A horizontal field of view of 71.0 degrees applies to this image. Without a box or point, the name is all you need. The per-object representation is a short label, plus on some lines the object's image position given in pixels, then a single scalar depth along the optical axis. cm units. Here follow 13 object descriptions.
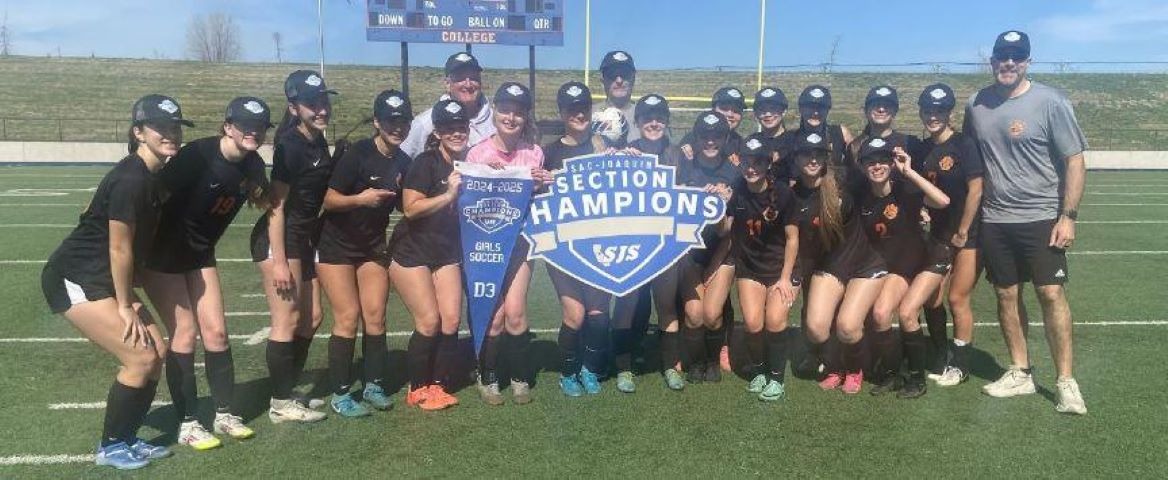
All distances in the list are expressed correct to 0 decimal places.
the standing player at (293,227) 421
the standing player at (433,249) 442
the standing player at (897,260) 491
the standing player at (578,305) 480
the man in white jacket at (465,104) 512
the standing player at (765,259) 488
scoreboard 1955
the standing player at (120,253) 352
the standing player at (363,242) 433
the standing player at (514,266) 457
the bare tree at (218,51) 6206
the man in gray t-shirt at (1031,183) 463
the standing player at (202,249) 390
